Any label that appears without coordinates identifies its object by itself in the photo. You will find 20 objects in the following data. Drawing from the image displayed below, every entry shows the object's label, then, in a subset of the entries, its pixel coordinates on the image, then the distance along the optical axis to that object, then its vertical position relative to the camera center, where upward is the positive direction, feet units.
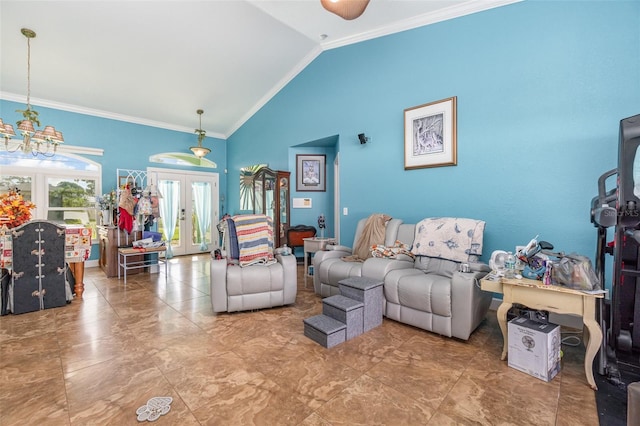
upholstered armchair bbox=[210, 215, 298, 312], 9.50 -2.53
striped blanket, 10.23 -1.11
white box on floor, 5.90 -3.09
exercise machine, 5.57 -0.95
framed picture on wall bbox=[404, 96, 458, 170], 10.69 +3.10
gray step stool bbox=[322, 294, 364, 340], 7.82 -2.99
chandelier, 10.72 +3.23
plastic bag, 5.86 -1.41
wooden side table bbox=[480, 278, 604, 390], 5.64 -2.03
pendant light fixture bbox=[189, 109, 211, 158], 19.11 +4.29
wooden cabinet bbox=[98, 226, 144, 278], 15.28 -1.91
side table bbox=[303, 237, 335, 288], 13.14 -1.68
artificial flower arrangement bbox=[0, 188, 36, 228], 10.25 +0.04
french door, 21.88 +0.15
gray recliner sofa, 7.57 -2.12
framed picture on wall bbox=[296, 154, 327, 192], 17.62 +2.49
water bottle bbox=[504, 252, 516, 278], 6.88 -1.47
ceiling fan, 6.27 +4.84
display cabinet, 17.04 +0.74
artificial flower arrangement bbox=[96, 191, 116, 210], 16.44 +0.61
